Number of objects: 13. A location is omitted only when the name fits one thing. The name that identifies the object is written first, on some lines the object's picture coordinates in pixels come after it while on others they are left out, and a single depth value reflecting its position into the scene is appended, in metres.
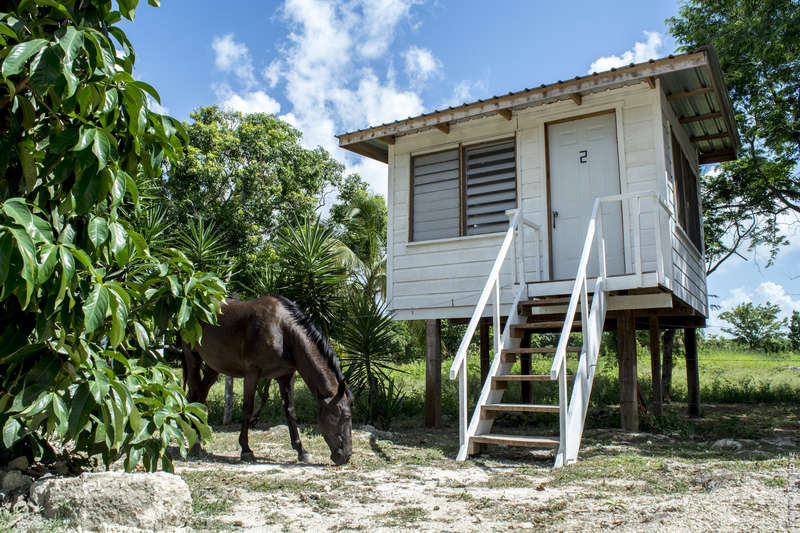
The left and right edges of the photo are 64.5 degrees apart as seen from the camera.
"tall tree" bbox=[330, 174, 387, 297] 19.80
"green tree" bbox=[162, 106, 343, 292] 15.88
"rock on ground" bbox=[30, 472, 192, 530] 3.29
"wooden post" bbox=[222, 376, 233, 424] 10.39
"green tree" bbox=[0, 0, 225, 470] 2.62
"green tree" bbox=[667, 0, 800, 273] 9.76
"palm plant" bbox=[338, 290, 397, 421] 9.43
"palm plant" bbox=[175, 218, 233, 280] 9.42
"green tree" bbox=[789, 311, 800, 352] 24.03
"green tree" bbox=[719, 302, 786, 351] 26.38
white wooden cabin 7.30
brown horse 6.19
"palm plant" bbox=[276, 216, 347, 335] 9.67
